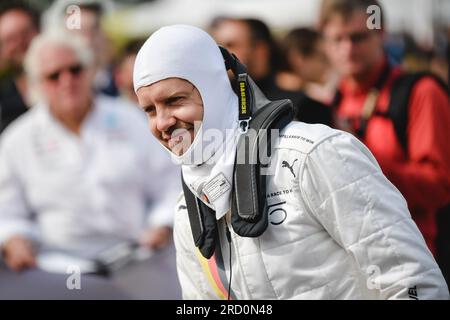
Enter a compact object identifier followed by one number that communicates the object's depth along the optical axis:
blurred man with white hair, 9.66
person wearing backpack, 6.82
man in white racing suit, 4.55
